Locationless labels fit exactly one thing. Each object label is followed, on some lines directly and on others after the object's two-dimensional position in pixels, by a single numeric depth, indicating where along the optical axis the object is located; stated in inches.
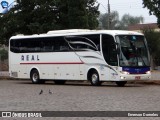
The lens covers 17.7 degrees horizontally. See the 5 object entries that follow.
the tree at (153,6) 1278.3
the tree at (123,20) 5696.4
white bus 1234.6
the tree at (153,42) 3266.5
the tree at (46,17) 1787.6
